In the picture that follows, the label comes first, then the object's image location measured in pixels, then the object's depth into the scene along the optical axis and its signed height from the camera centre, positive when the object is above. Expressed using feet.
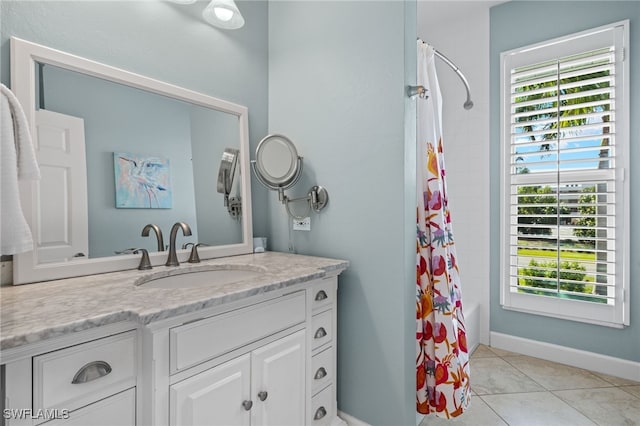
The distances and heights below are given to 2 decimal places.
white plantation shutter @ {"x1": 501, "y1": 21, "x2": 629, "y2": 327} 6.98 +0.73
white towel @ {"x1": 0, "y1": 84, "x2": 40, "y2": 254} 2.88 +0.39
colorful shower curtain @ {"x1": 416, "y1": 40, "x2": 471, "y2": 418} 5.16 -1.43
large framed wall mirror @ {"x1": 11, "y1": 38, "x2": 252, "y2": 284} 3.71 +0.64
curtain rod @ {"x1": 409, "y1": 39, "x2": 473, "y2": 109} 4.83 +2.16
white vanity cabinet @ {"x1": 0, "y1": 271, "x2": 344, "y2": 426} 2.39 -1.46
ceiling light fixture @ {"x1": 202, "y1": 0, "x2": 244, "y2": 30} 5.04 +3.14
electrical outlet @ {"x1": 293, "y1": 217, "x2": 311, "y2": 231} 5.79 -0.27
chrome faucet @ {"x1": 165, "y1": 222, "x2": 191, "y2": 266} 4.68 -0.48
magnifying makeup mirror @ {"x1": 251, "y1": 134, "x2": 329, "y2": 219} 5.50 +0.72
